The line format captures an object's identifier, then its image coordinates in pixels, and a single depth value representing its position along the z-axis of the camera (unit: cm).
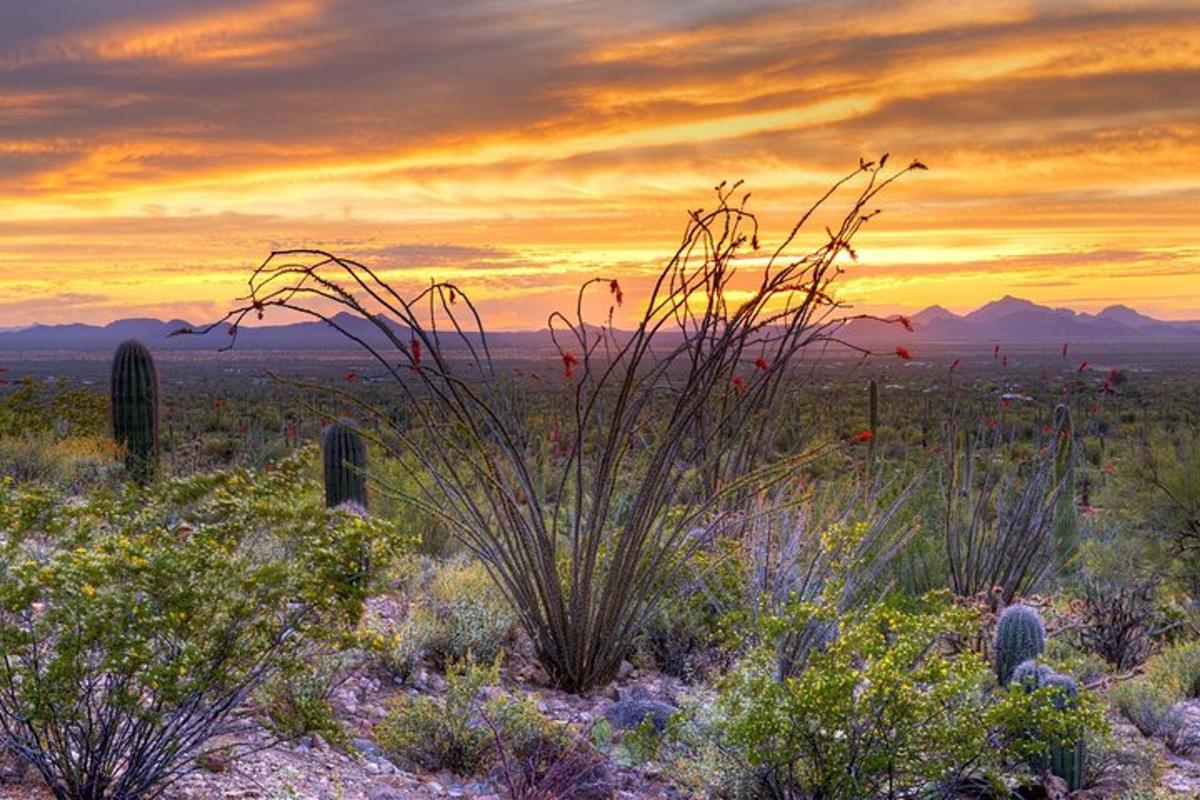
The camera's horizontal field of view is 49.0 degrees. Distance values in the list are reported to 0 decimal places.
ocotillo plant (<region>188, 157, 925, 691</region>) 759
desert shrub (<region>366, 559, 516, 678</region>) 823
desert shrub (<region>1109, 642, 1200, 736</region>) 842
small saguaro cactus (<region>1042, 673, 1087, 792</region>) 702
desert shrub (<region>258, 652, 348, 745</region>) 616
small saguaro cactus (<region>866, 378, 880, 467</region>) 1733
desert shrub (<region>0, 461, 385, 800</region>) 536
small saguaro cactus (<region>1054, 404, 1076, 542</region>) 1317
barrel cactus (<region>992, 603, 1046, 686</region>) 797
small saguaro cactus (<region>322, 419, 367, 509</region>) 1182
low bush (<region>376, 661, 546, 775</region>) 681
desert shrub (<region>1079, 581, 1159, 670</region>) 1027
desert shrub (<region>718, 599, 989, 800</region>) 589
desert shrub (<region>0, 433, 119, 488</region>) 1577
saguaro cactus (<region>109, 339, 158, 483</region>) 1723
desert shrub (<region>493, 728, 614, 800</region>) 628
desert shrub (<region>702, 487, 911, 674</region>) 805
